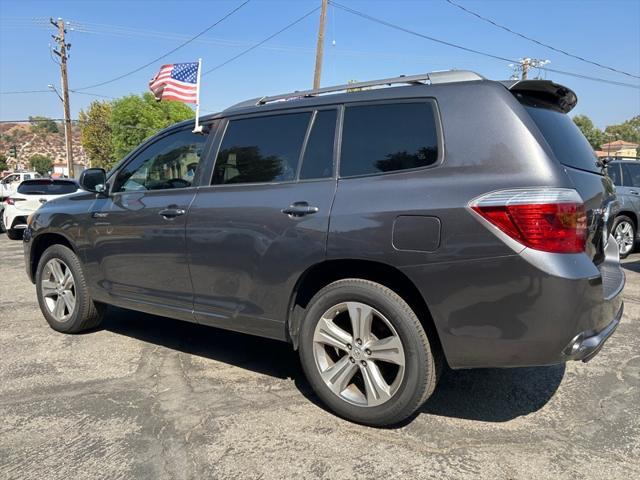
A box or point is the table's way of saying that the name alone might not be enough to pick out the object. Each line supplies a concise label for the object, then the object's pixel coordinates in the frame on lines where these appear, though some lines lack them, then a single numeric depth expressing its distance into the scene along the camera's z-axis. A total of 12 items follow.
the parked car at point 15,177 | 28.51
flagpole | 3.87
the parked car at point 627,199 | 8.71
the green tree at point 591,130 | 84.29
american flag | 4.91
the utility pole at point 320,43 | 17.19
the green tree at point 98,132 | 57.59
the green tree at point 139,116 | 45.66
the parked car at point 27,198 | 11.88
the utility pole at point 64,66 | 29.30
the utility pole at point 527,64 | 34.42
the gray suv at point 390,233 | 2.46
